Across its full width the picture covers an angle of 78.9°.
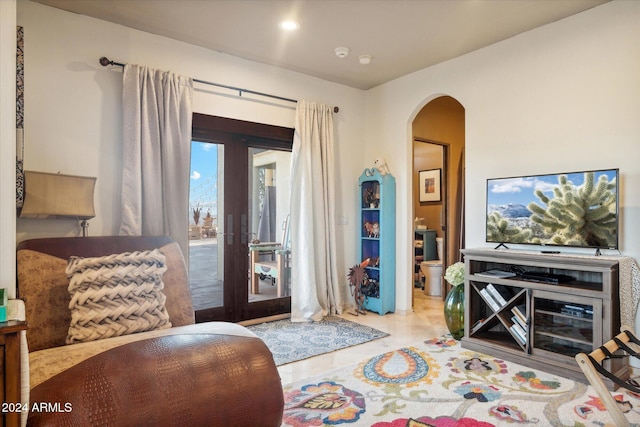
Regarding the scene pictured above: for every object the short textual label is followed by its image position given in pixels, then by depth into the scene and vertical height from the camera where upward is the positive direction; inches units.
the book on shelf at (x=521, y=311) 111.1 -26.9
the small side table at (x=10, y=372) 44.8 -18.0
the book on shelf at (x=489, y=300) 117.8 -25.0
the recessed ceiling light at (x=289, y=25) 120.6 +60.6
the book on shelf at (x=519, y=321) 110.3 -29.7
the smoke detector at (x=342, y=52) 138.3 +60.1
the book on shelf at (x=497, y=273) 115.7 -16.9
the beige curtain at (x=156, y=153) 118.4 +20.5
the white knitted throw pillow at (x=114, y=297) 76.0 -16.2
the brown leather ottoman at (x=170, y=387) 53.4 -25.5
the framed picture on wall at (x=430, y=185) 216.5 +19.0
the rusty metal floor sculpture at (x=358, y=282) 165.6 -27.5
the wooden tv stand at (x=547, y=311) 96.3 -25.1
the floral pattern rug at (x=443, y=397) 80.9 -41.5
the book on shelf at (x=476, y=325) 121.6 -33.8
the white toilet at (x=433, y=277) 206.5 -31.3
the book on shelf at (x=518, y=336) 110.1 -33.6
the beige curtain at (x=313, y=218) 158.2 -0.1
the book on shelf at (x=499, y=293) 116.7 -22.6
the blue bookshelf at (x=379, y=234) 167.8 -7.1
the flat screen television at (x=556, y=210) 104.6 +2.7
